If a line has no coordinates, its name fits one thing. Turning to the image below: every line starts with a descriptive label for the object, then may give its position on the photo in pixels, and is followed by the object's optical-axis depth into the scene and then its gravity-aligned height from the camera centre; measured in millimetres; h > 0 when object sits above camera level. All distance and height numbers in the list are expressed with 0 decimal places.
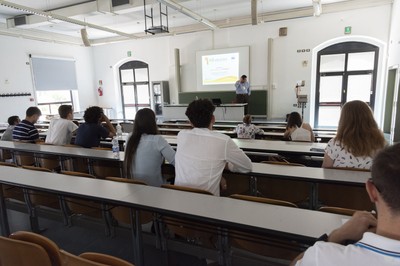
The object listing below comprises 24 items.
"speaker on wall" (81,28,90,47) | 8070 +1812
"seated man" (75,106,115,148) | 3525 -494
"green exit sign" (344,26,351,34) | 7846 +1738
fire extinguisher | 11854 +288
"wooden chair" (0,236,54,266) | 1224 -741
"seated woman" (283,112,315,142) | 3742 -594
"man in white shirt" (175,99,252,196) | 1934 -466
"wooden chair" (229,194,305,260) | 1455 -877
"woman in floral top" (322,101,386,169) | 2045 -391
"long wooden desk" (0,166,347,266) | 1296 -677
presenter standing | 8766 +2
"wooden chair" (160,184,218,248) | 1685 -913
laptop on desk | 8789 -316
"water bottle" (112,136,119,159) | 2979 -624
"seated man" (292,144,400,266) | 702 -406
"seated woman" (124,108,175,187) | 2342 -514
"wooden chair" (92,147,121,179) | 3164 -881
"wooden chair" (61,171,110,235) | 2198 -951
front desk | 8547 -653
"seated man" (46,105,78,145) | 4059 -508
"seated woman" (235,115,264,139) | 4430 -664
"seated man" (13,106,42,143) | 4156 -517
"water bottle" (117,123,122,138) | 4349 -661
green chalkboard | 9039 -211
